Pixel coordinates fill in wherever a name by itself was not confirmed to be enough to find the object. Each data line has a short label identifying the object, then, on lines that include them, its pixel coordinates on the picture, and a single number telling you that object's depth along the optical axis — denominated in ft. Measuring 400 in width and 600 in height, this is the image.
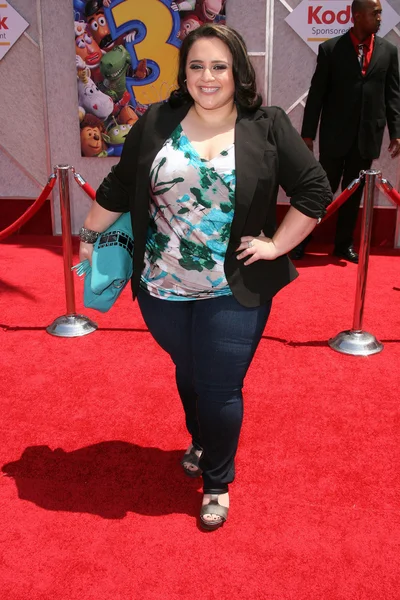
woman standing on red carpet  7.08
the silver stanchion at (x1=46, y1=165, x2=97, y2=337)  14.28
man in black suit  18.31
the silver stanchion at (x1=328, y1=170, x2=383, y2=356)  13.35
